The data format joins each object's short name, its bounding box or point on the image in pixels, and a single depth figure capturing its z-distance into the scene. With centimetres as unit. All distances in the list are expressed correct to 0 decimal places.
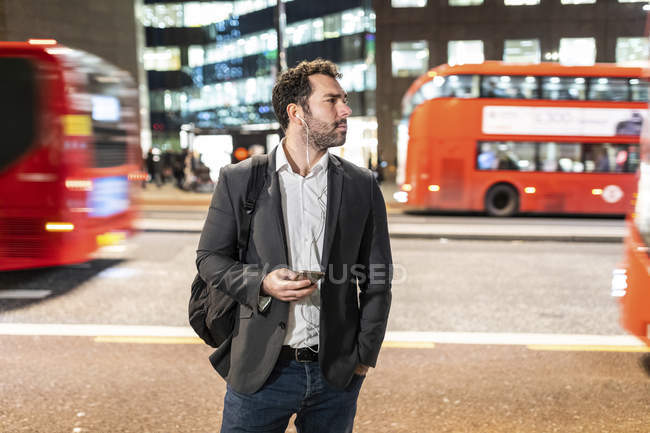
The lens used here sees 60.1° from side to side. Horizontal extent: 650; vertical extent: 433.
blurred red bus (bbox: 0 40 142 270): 651
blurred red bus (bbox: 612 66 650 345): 401
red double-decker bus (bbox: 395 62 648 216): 1402
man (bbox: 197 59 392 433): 179
